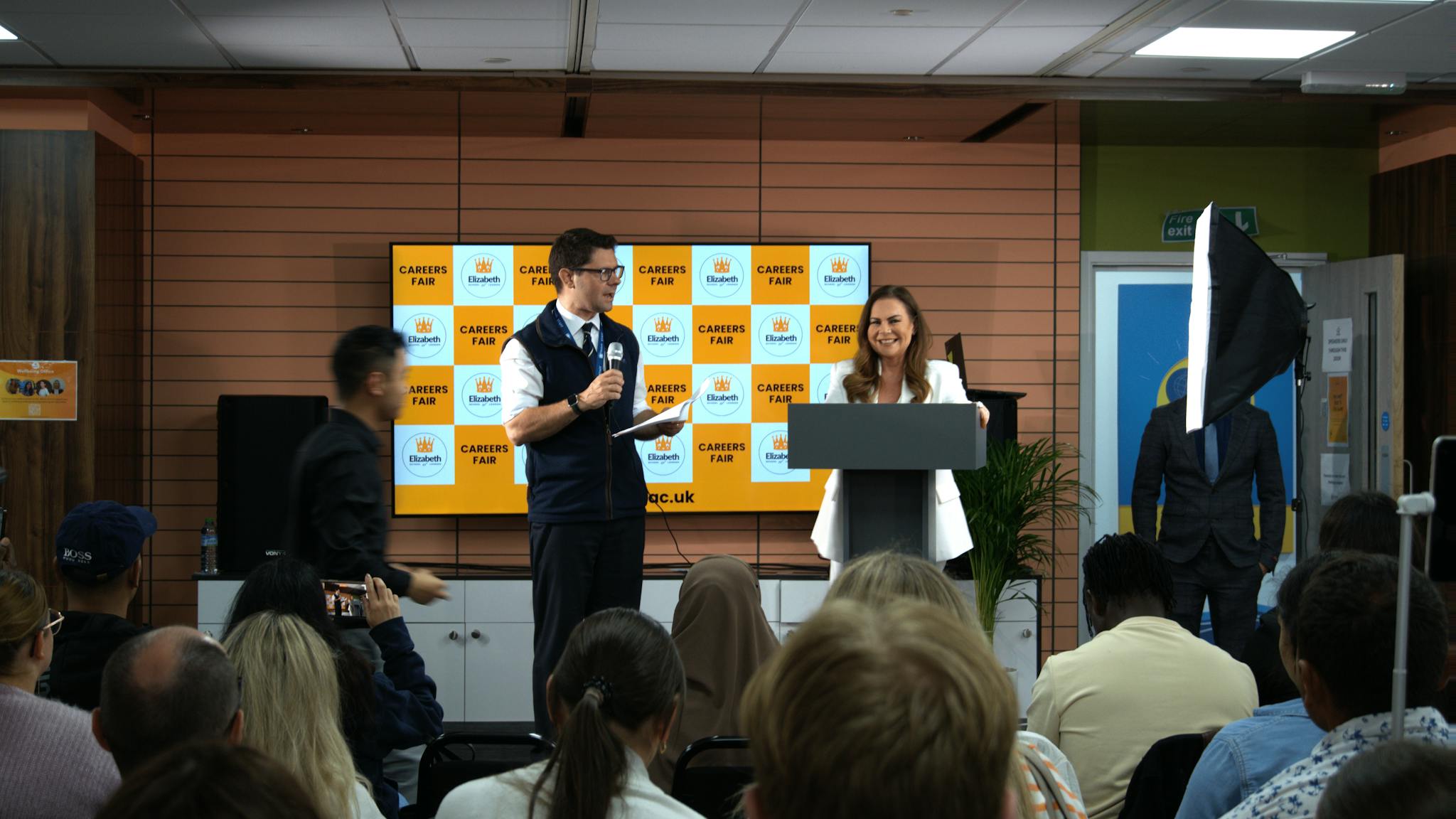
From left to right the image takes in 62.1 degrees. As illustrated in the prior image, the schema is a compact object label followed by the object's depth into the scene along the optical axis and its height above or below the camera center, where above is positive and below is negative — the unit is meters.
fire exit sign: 6.30 +0.93
